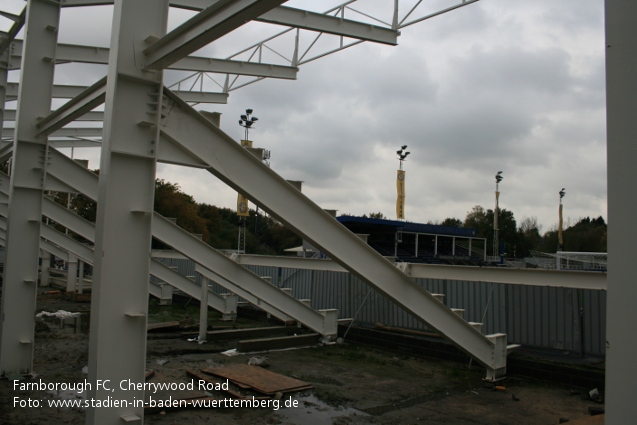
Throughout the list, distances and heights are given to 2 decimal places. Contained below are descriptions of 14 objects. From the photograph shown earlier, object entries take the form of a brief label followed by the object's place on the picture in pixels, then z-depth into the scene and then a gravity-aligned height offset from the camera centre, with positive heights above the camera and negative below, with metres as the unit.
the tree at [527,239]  78.81 +3.03
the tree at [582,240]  69.88 +2.75
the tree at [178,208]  58.62 +4.34
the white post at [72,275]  24.72 -1.71
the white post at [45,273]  27.77 -1.86
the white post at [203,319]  14.34 -2.13
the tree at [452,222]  99.31 +6.38
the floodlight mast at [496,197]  45.16 +5.35
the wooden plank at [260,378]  9.33 -2.60
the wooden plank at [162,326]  15.43 -2.58
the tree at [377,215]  93.00 +6.82
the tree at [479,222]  81.86 +6.07
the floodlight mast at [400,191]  38.91 +4.79
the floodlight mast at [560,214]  47.09 +4.39
